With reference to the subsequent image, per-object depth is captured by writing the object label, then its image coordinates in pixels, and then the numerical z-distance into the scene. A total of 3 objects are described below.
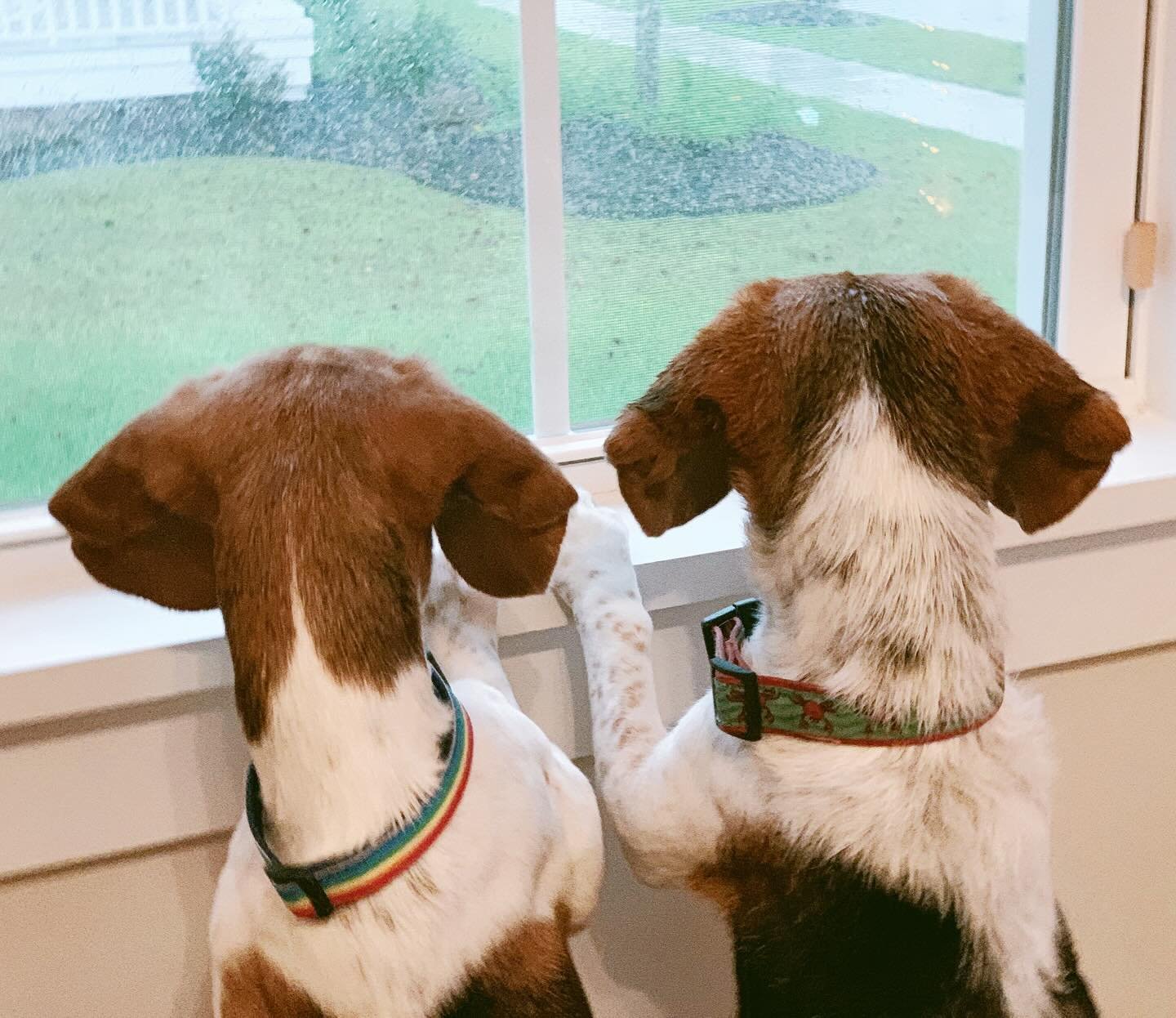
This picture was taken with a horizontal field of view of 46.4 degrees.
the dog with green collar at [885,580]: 1.25
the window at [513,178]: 1.62
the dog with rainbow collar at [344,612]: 1.18
